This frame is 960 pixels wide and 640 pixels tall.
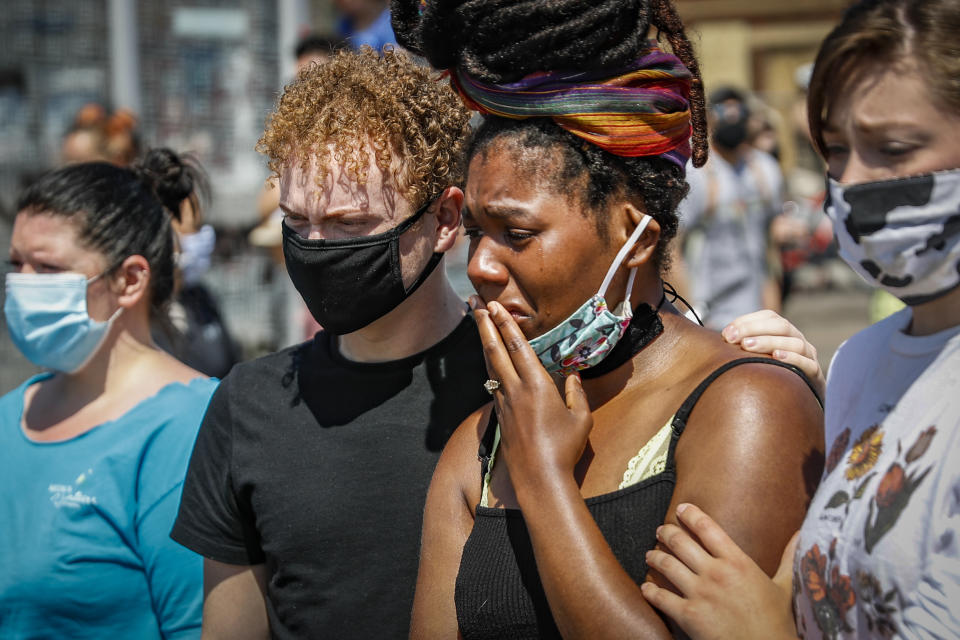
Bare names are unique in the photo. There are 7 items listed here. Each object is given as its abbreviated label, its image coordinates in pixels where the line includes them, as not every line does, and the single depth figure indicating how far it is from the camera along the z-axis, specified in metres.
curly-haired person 2.67
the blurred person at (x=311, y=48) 6.04
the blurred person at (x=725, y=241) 6.96
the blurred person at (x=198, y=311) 4.36
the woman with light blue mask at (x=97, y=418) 3.17
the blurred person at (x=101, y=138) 6.41
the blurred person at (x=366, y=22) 5.82
